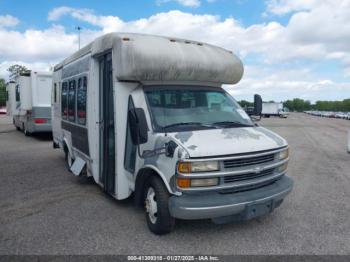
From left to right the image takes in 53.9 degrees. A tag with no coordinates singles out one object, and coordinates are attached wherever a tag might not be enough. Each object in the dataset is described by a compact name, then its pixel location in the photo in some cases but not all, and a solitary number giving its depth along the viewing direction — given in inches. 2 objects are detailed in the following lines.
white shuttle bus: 161.8
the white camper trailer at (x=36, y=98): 576.4
